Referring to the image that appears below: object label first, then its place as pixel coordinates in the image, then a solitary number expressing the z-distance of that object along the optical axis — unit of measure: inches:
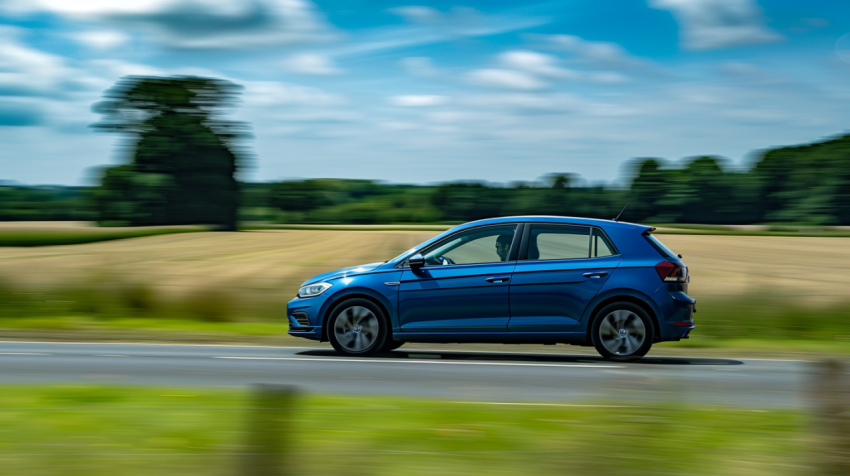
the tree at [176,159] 2928.2
